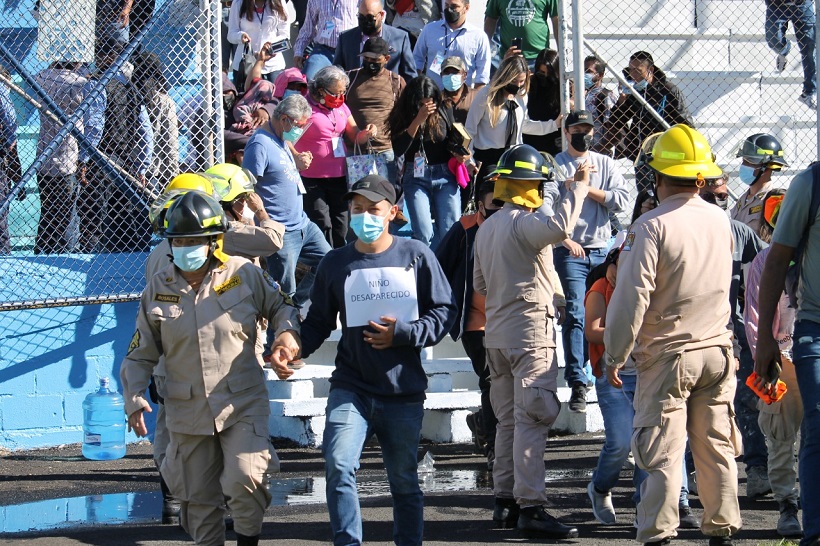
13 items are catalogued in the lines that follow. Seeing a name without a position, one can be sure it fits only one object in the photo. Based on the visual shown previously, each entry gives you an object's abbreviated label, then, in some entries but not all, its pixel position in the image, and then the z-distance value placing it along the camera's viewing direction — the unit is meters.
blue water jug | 19.16
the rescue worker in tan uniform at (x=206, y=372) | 11.60
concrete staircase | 19.55
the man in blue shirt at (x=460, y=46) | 23.34
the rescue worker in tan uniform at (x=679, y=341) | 11.10
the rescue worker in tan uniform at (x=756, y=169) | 16.67
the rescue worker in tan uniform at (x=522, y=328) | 13.37
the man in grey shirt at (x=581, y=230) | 18.67
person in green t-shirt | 24.47
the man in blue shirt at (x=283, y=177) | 19.00
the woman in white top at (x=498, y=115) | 21.09
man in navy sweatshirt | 11.70
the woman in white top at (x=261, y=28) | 24.36
